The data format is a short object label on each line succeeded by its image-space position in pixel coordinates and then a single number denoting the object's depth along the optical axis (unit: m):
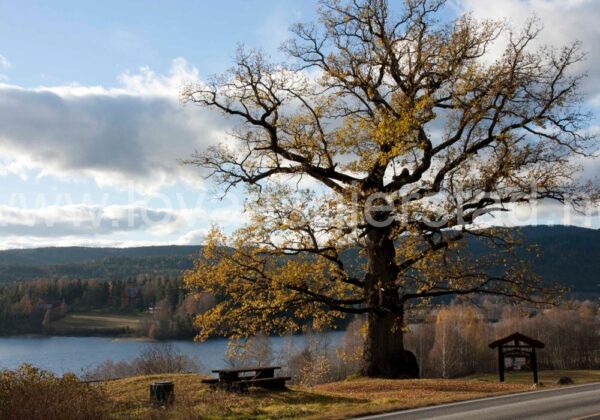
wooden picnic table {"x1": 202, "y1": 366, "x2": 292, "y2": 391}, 17.31
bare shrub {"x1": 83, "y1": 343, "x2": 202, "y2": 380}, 51.70
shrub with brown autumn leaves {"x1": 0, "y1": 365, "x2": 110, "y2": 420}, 11.00
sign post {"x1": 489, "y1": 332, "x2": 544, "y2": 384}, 26.62
